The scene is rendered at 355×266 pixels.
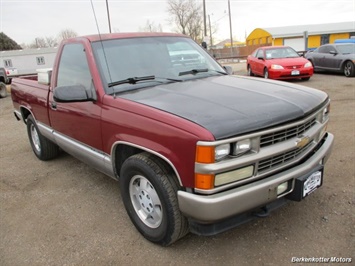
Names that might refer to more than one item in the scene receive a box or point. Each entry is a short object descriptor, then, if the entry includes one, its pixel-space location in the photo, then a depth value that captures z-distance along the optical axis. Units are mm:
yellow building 46969
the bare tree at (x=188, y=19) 53406
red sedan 11875
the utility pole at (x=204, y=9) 29669
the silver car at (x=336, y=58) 13039
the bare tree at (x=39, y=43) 70450
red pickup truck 2256
